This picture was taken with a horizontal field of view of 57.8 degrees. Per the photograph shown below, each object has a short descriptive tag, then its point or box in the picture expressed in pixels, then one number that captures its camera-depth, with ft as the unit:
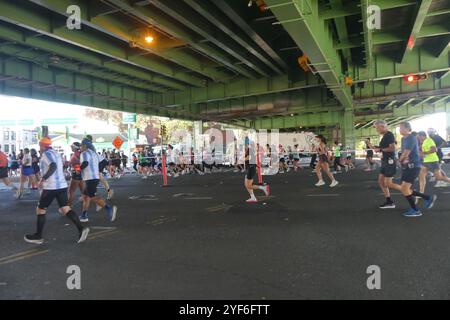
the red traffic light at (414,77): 55.83
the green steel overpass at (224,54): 37.32
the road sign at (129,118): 155.02
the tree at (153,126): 187.93
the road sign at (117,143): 100.39
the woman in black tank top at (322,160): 47.88
